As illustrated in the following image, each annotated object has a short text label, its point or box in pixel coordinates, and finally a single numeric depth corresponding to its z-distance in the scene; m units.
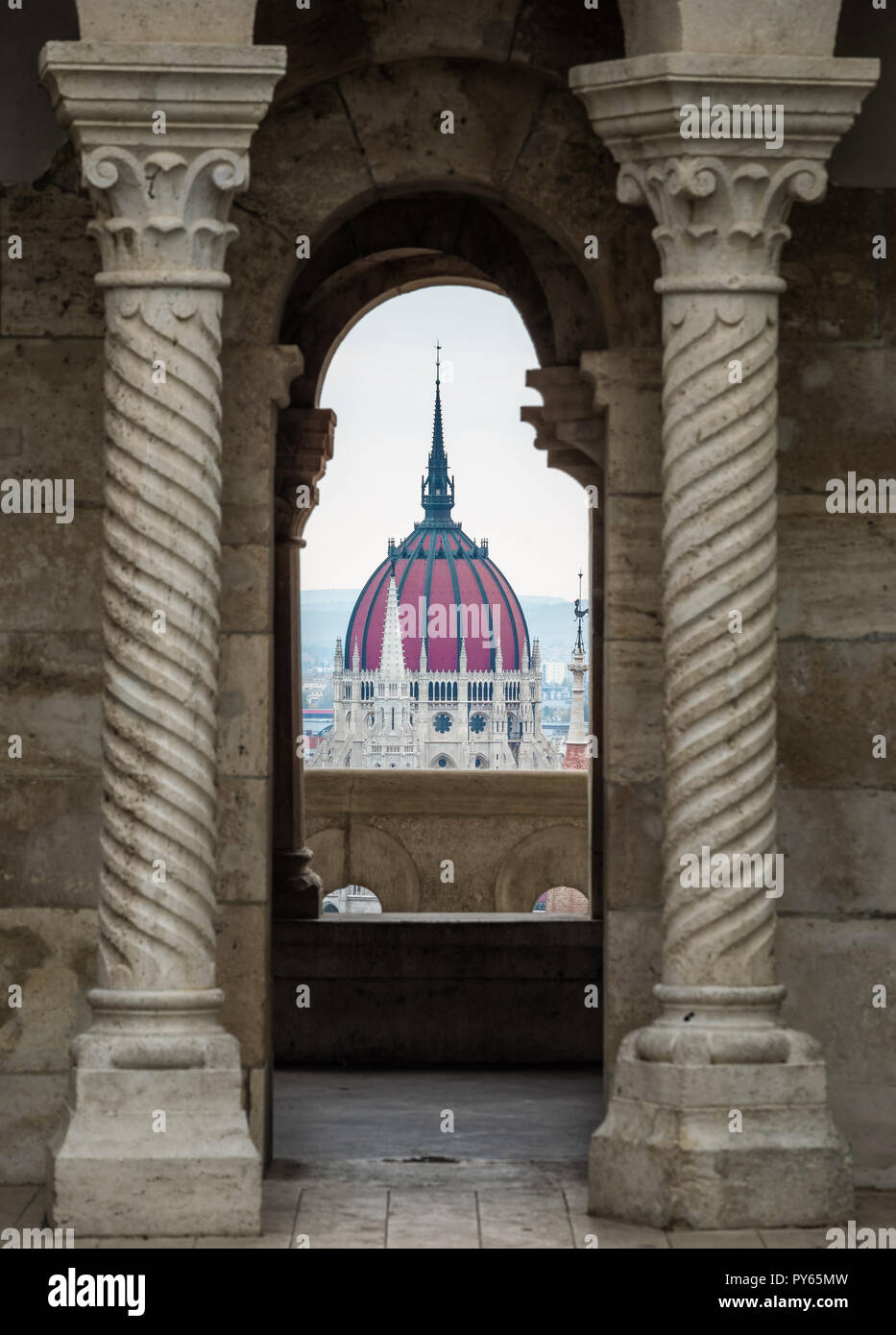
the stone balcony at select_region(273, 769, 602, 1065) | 22.30
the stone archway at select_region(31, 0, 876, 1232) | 13.62
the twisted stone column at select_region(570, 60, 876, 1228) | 13.91
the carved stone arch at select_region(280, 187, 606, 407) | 19.70
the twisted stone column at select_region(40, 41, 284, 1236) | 13.70
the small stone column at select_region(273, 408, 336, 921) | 22.84
